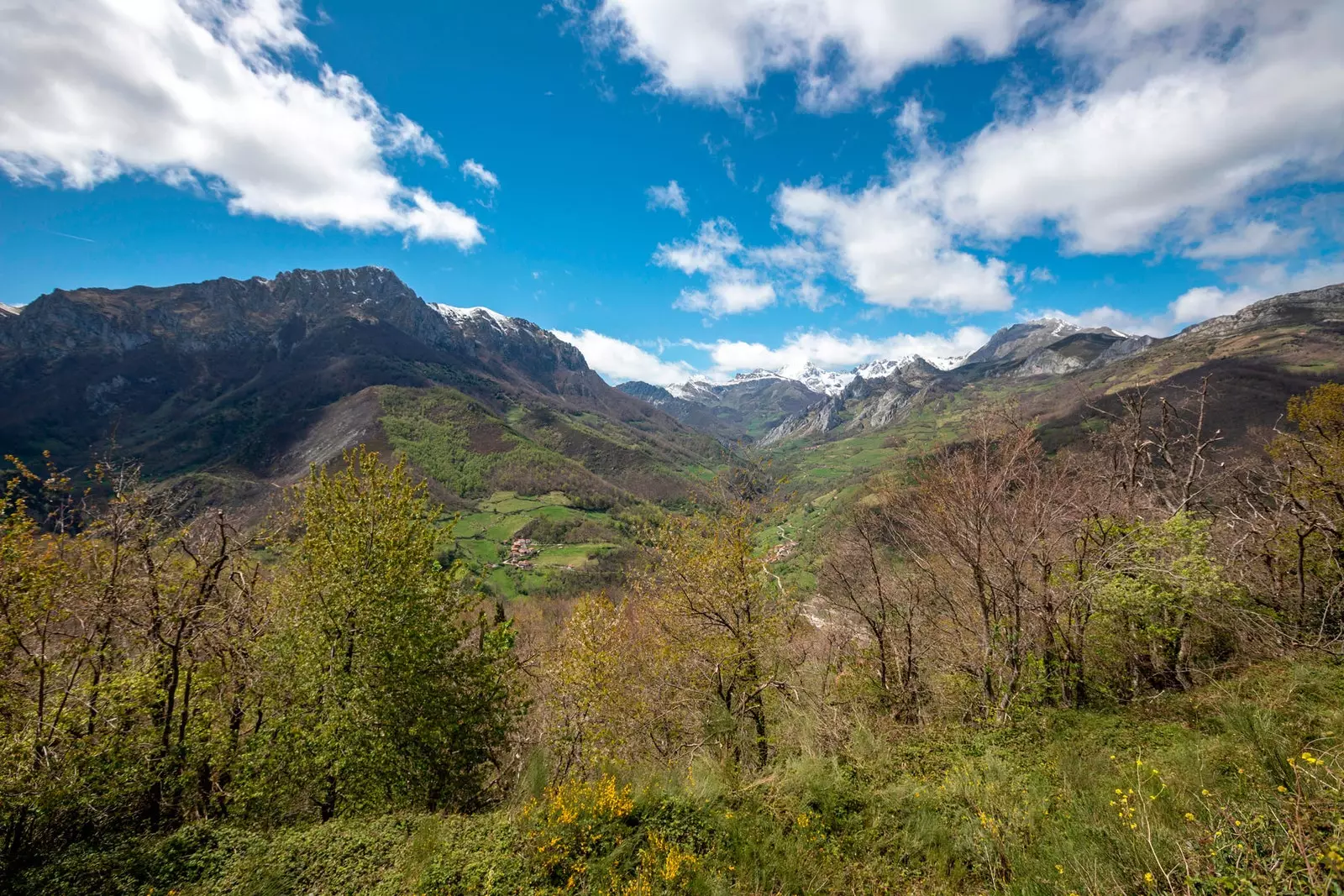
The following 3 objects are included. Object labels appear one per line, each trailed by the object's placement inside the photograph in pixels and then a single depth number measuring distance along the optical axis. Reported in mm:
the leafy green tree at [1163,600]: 9617
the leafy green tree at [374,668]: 11625
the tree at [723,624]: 13109
